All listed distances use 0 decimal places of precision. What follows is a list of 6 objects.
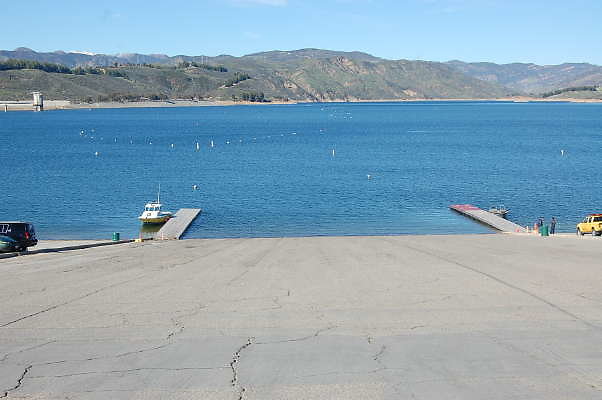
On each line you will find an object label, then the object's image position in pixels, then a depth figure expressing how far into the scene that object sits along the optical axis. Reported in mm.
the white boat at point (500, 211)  63288
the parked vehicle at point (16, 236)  35375
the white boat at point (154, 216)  59906
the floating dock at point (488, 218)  55625
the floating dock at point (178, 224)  53188
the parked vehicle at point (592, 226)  46844
